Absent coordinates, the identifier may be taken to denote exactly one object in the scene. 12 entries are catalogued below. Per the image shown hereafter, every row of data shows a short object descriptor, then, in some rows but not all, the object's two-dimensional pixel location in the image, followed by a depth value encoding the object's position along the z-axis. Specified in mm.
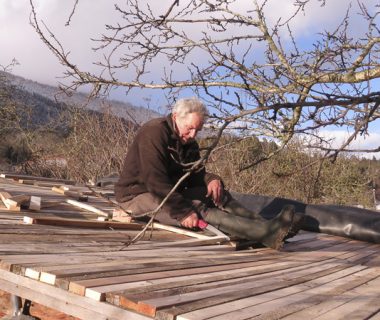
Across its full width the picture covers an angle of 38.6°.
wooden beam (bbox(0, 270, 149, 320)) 2193
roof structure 2256
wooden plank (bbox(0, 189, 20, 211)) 4457
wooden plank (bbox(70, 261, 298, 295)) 2324
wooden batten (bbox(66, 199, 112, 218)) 4882
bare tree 4574
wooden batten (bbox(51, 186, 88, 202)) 5973
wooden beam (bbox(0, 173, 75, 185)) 7741
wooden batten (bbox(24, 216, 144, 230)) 3904
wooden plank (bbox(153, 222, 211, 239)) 4227
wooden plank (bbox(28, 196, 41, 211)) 4570
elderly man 4207
